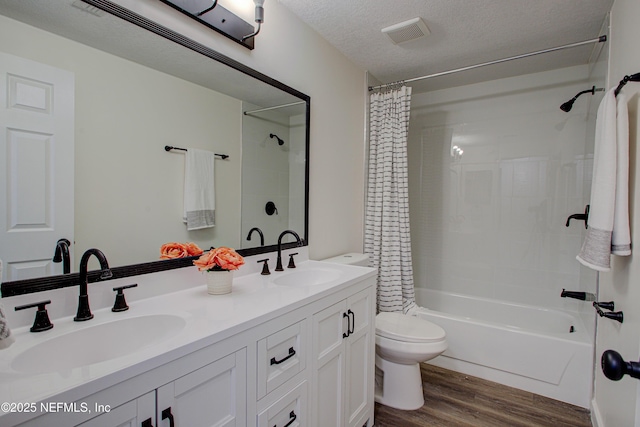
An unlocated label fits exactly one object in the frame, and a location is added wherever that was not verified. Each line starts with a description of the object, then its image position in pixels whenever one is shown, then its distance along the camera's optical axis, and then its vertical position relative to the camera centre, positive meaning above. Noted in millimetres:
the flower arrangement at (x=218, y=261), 1220 -232
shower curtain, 2541 -17
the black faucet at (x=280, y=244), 1742 -225
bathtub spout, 1958 -539
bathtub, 2018 -1013
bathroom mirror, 984 +331
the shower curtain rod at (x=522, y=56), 1904 +1080
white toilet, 1896 -933
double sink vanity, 642 -421
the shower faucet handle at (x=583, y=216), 2015 -33
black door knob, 713 -367
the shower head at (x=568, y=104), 2293 +843
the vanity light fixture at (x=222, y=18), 1296 +852
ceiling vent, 1933 +1169
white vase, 1242 -317
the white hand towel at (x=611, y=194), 1168 +72
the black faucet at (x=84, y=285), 950 -263
